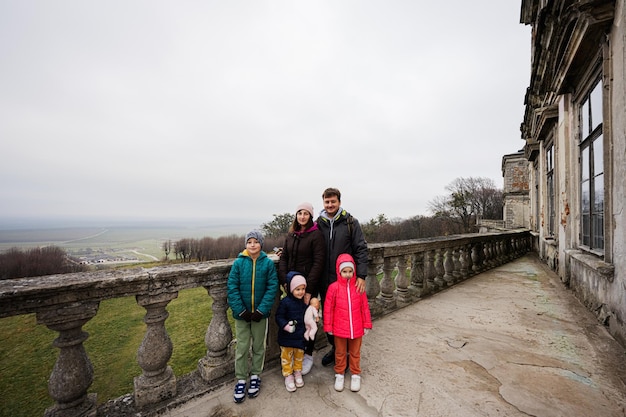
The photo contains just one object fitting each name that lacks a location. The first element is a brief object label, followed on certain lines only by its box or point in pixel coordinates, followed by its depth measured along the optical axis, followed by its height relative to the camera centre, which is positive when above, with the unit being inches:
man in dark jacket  101.2 -9.5
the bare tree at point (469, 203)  1564.2 +74.9
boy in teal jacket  83.8 -29.2
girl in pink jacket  90.0 -36.3
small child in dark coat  88.0 -39.5
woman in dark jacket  95.7 -15.0
